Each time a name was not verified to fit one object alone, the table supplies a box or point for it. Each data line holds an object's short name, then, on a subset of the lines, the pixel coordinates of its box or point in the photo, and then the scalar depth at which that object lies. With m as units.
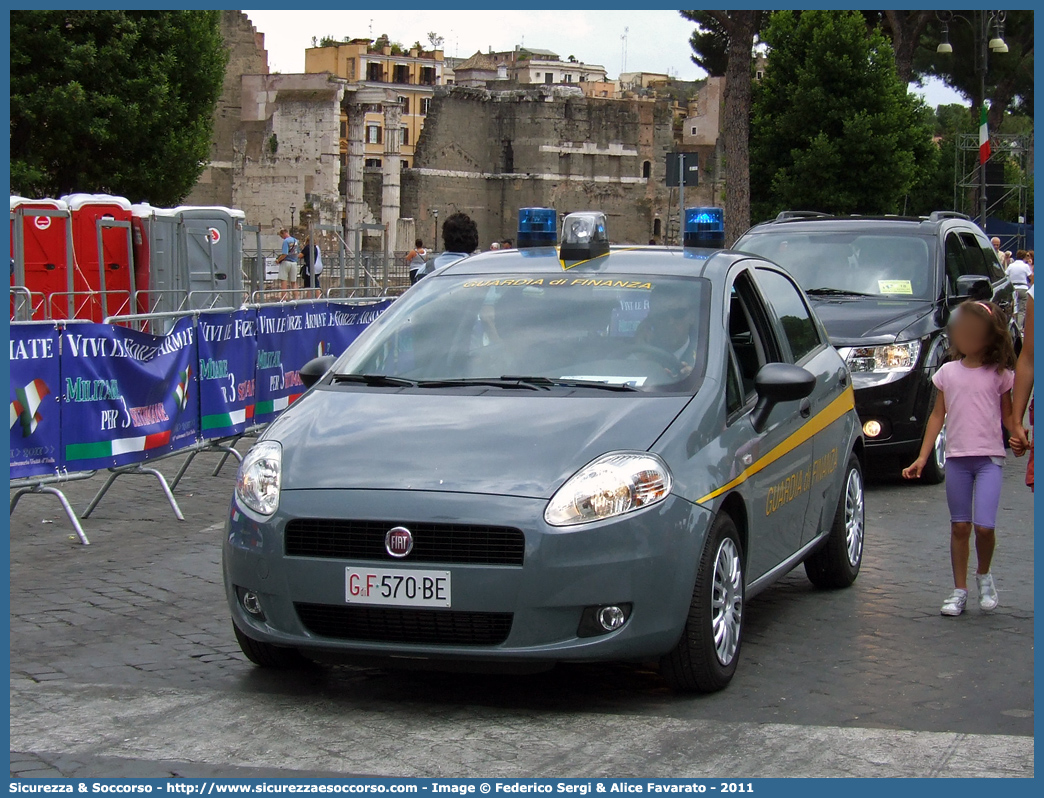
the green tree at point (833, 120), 35.25
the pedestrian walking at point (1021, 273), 21.69
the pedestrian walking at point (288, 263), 33.16
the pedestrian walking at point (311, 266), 30.00
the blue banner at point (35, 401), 8.45
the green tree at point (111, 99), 31.34
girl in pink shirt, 6.54
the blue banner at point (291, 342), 11.85
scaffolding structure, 42.81
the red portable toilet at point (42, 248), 21.55
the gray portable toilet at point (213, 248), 23.14
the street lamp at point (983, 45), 32.06
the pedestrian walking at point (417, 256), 28.63
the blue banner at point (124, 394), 8.91
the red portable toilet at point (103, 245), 22.70
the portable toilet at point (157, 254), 22.31
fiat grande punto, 4.75
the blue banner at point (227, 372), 10.66
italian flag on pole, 30.71
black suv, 10.57
